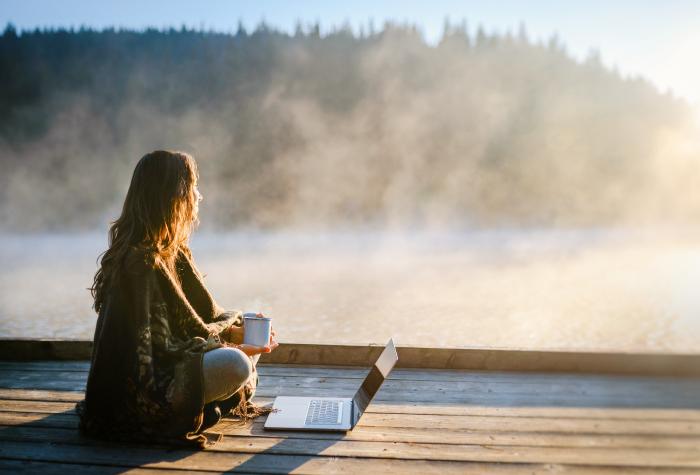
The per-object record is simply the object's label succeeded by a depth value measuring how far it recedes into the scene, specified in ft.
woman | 4.99
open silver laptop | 5.57
